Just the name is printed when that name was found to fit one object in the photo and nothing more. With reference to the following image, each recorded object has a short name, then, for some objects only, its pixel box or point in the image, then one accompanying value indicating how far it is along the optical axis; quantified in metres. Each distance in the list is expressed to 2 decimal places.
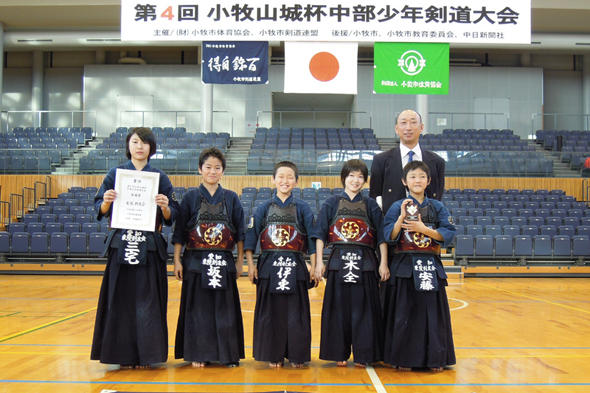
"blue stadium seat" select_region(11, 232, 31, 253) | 10.65
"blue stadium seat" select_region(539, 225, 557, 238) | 11.08
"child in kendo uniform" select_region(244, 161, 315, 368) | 3.43
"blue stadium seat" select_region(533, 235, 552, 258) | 10.55
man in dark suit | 3.72
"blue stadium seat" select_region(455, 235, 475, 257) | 10.48
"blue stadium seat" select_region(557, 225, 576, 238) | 11.05
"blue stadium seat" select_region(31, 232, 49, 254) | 10.59
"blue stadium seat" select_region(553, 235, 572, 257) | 10.55
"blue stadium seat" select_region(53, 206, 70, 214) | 12.14
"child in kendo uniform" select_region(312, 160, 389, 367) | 3.45
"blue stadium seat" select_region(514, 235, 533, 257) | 10.51
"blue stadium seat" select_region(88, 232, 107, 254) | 10.46
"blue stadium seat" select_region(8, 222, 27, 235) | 11.09
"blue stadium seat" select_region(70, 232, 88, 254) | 10.52
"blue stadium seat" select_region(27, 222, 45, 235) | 11.08
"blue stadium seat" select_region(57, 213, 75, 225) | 11.58
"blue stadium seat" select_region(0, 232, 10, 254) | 10.70
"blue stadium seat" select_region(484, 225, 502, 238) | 11.02
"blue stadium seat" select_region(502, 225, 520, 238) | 11.02
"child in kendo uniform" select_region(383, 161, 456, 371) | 3.35
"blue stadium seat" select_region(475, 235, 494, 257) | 10.49
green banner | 8.16
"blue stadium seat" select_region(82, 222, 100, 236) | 10.93
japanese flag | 8.22
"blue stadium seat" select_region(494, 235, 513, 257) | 10.52
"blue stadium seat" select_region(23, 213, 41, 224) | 11.72
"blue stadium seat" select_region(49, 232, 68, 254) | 10.55
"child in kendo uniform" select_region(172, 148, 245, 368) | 3.42
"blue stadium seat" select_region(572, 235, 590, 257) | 10.55
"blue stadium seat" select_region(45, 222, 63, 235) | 11.02
